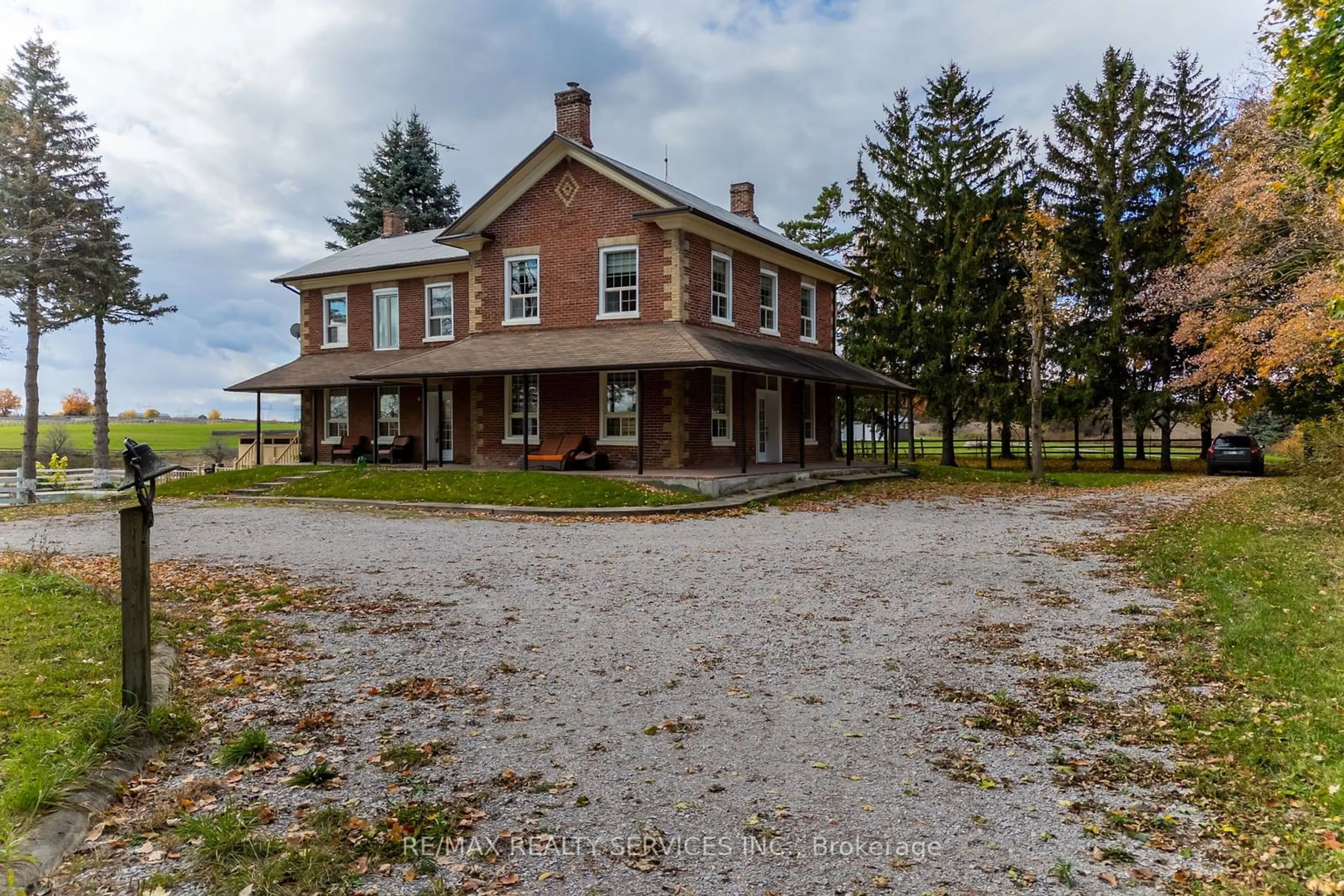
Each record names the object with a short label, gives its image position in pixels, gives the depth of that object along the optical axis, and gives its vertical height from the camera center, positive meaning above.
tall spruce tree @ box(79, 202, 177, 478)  30.50 +6.54
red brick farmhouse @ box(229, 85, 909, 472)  19.61 +3.24
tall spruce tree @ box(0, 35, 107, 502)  27.61 +9.44
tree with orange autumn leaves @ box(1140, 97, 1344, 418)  16.97 +4.31
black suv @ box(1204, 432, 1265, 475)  27.89 -0.42
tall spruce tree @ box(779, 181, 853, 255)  40.78 +11.67
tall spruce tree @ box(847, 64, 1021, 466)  32.06 +8.39
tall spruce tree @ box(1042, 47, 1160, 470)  30.39 +9.50
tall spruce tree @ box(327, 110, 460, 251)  45.44 +15.31
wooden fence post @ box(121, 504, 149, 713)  4.44 -0.89
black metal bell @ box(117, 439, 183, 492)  4.52 -0.05
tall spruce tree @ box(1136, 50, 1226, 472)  29.64 +9.08
